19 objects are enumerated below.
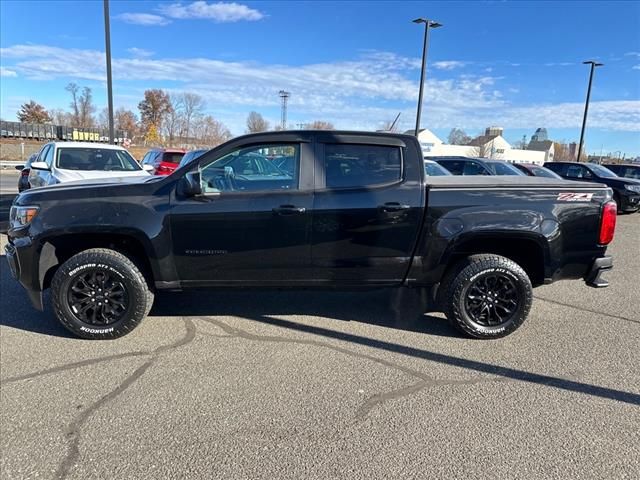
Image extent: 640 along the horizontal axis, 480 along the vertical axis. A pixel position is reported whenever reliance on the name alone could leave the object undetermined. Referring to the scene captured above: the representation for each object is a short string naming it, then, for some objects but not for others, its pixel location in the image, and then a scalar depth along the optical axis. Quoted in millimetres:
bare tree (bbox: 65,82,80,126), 87438
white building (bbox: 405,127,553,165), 63881
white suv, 8523
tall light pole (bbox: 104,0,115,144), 14866
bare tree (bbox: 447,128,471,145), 89250
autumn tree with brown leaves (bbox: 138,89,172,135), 89562
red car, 13664
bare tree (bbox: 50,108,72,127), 91438
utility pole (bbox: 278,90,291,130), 57975
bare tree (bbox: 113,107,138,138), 84081
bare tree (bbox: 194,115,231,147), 85938
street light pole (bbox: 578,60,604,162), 28675
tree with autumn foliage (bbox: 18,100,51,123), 87750
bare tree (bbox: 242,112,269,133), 70562
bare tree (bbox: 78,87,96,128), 86850
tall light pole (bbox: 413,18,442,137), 21031
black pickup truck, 3820
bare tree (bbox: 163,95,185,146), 86062
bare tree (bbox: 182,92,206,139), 87062
